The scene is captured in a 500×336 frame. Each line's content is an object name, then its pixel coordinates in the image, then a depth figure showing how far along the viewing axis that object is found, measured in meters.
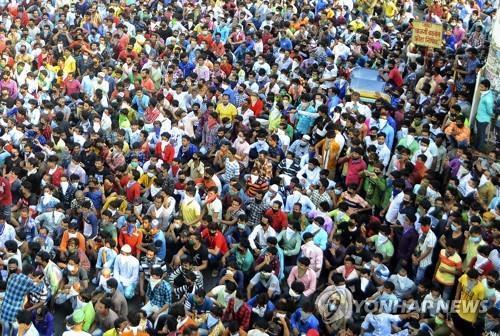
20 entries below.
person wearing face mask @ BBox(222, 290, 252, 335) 18.03
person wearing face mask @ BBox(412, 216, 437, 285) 20.06
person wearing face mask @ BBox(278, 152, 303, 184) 23.45
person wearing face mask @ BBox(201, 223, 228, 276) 20.81
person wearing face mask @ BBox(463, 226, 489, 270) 19.27
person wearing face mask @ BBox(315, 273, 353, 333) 18.48
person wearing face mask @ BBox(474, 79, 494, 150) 25.02
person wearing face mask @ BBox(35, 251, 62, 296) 19.41
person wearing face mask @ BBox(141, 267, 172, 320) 18.72
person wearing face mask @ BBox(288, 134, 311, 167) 24.37
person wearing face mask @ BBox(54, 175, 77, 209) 22.53
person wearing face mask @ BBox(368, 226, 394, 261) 20.23
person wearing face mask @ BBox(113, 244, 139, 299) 19.89
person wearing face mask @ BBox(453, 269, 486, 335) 18.02
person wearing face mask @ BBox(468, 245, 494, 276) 18.75
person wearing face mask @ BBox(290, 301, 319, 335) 17.73
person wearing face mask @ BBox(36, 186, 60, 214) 21.73
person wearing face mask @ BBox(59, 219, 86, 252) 20.39
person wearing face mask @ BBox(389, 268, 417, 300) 18.94
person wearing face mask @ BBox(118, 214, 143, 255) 20.62
